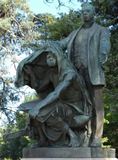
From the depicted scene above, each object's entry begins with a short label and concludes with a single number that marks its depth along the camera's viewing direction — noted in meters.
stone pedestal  7.75
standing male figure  8.18
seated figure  7.98
